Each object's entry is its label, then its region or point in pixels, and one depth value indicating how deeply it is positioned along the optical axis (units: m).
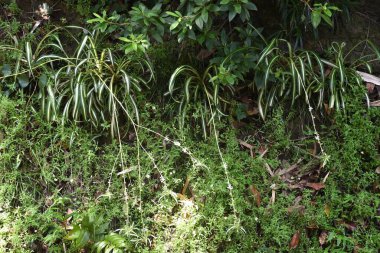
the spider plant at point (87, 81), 3.42
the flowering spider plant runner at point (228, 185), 3.04
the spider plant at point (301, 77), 3.37
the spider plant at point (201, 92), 3.38
